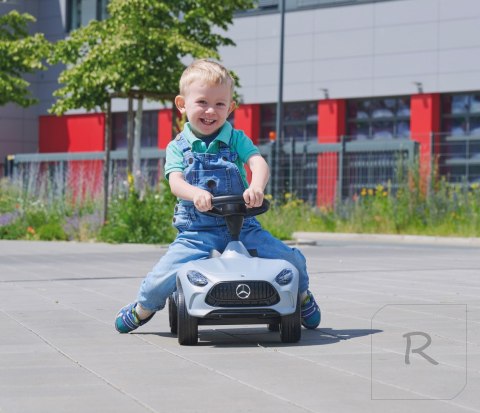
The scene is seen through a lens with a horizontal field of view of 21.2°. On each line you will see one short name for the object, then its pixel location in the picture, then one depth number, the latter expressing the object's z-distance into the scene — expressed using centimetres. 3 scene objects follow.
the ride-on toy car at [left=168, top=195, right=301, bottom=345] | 687
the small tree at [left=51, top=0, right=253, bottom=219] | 2367
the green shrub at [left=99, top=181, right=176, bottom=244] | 2097
